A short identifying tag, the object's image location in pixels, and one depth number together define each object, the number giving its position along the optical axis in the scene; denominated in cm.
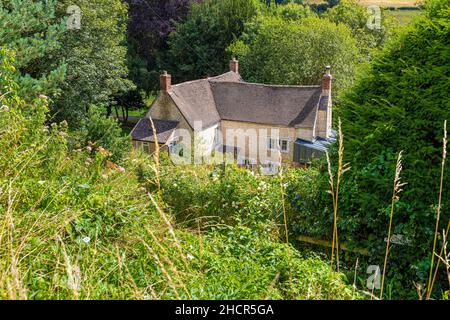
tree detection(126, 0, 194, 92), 3988
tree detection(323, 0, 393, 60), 3791
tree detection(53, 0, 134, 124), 2330
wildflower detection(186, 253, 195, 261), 385
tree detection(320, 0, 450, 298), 544
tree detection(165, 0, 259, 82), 3634
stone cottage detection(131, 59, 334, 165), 2714
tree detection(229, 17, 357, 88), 3055
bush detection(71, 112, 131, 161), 1831
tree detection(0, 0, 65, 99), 1326
